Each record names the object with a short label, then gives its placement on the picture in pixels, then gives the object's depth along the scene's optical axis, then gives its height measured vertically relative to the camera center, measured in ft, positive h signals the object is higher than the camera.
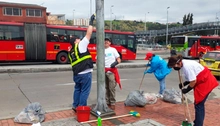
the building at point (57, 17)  223.14 +30.29
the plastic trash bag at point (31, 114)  14.78 -4.71
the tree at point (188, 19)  264.31 +29.45
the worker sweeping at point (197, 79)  13.05 -2.10
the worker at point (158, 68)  22.82 -2.47
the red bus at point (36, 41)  50.93 +0.96
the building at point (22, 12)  155.63 +23.76
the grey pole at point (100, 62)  15.66 -1.25
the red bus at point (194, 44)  92.43 -0.17
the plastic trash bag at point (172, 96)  20.35 -4.82
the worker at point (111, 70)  18.43 -2.15
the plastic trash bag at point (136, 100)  18.66 -4.67
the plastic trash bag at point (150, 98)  20.07 -4.86
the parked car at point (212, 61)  37.76 -3.08
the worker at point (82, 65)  15.29 -1.41
